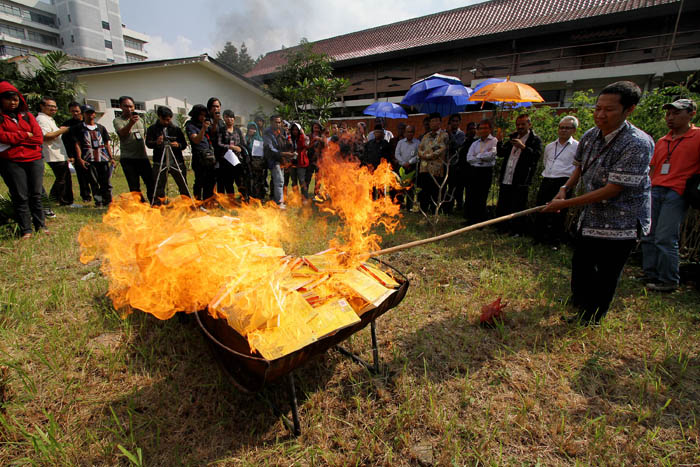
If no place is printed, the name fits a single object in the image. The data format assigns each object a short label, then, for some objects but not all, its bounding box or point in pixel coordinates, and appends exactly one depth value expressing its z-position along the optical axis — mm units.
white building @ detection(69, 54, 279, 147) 14859
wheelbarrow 1705
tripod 5875
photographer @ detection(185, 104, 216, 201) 6043
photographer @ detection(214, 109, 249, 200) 6660
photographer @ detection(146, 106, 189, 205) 5848
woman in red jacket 4355
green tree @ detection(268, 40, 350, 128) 16328
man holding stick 2666
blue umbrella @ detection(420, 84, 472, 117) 7320
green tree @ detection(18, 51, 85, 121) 11656
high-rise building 45031
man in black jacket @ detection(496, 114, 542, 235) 5488
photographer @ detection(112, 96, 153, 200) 5918
